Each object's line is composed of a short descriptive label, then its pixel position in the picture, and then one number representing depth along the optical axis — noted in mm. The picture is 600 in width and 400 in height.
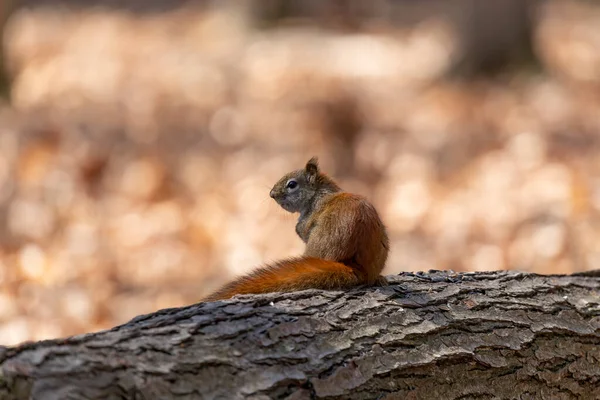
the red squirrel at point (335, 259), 5004
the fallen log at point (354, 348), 4020
